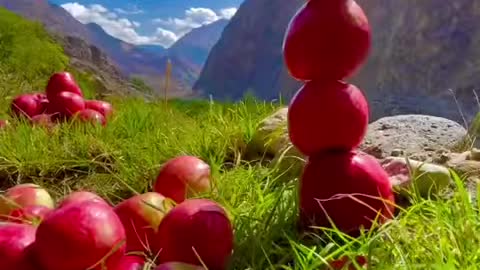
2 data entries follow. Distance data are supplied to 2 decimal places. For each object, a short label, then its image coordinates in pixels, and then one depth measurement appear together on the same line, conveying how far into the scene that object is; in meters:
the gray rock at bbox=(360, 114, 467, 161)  1.12
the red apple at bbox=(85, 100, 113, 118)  1.78
